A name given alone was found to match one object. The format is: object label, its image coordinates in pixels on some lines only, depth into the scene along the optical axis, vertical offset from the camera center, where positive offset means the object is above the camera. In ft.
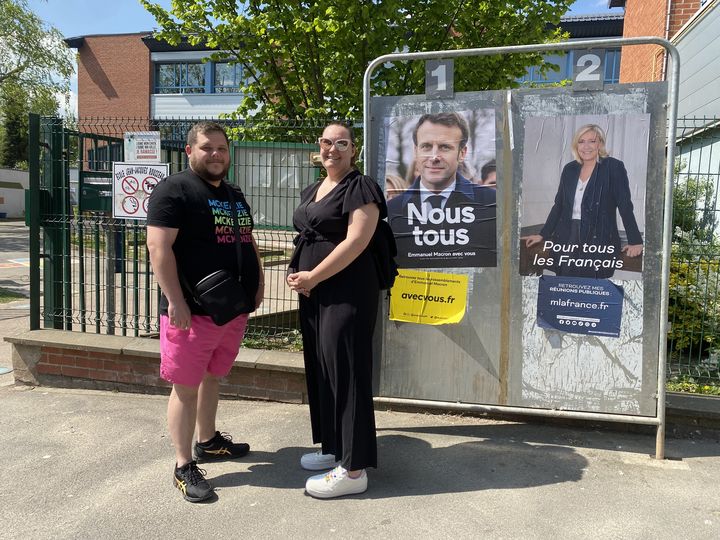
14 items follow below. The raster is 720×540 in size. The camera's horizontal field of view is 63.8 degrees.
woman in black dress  9.84 -1.03
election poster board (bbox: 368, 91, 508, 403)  12.14 +0.04
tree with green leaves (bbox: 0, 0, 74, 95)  73.92 +23.78
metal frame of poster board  10.94 -0.12
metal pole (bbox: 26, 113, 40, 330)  16.08 +0.47
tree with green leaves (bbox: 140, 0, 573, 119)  19.65 +6.98
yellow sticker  12.48 -1.30
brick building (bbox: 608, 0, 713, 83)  32.19 +13.27
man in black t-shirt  9.54 -0.48
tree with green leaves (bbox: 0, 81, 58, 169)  78.79 +18.14
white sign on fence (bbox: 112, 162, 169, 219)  16.15 +1.31
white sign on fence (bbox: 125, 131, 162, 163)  16.12 +2.41
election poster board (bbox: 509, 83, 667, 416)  11.35 -0.02
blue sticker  11.69 -1.31
